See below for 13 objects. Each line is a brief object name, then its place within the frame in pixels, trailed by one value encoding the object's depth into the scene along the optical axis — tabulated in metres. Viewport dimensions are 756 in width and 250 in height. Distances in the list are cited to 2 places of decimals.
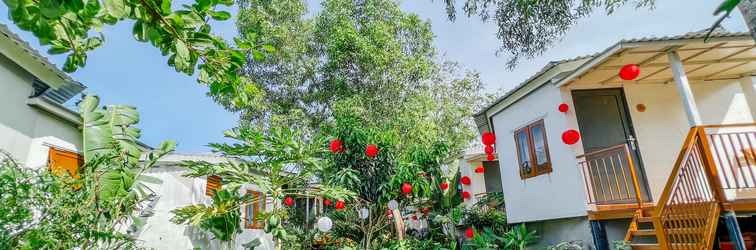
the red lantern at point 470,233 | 10.95
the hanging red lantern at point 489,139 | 10.37
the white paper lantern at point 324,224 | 9.10
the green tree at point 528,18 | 7.32
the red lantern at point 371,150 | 9.85
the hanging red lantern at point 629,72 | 6.41
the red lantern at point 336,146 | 10.16
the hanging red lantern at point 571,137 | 7.55
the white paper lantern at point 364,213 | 10.32
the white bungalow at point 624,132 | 6.22
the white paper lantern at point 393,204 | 10.15
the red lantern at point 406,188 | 10.09
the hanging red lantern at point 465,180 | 14.81
